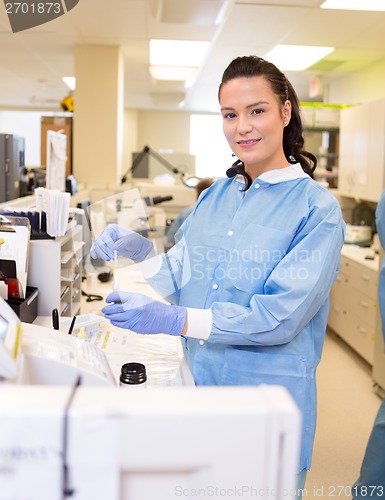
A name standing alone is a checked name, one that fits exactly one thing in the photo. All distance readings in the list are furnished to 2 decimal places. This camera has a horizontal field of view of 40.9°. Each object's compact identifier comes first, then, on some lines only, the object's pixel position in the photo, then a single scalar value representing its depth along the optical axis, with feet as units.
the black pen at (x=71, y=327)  4.79
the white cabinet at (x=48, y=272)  5.46
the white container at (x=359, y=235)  13.50
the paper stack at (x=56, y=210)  5.50
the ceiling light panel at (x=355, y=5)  10.64
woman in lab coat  3.66
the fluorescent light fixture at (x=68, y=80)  21.01
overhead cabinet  11.91
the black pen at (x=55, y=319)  4.59
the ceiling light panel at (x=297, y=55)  14.65
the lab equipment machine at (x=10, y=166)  7.72
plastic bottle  3.56
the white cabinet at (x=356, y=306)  10.88
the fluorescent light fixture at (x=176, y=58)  15.20
